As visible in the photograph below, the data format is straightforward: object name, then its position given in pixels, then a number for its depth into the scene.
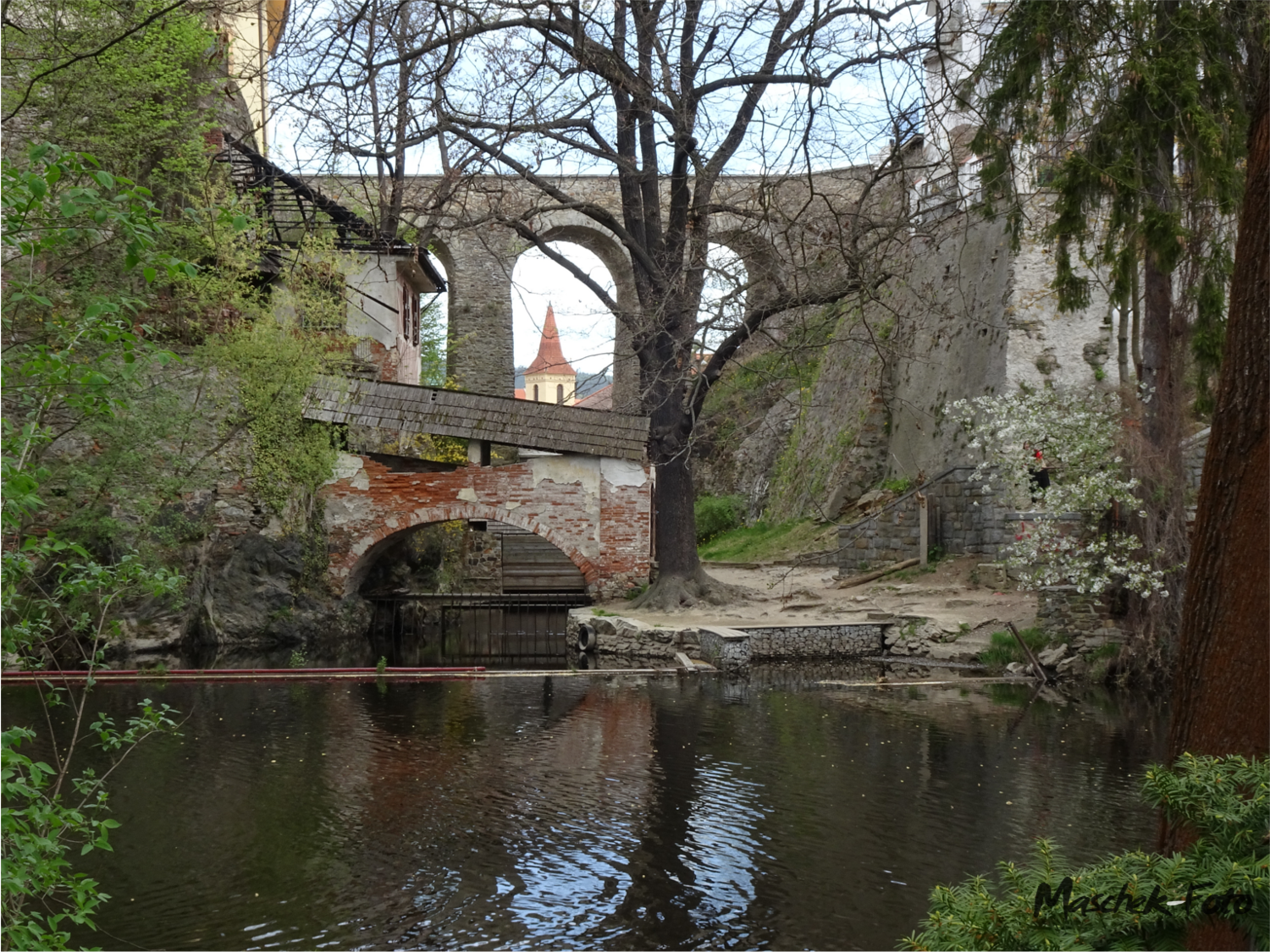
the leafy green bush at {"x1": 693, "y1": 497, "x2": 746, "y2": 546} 29.06
